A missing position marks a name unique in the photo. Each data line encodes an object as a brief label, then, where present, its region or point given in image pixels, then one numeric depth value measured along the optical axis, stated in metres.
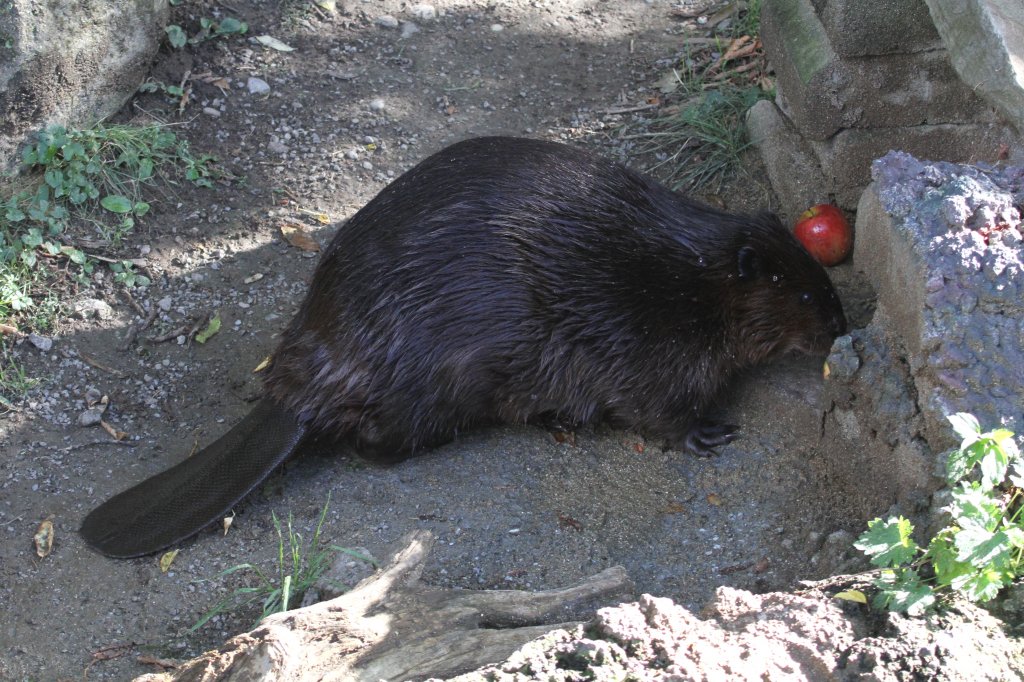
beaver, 3.11
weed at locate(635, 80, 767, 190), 4.12
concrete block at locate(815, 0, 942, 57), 3.32
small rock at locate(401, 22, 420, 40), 4.75
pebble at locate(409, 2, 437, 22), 4.84
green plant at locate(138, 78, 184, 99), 4.25
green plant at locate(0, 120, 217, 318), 3.69
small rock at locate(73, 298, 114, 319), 3.67
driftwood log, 2.21
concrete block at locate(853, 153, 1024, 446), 2.43
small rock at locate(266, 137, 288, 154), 4.26
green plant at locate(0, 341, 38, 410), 3.40
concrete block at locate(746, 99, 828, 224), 3.78
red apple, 3.53
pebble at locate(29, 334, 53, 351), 3.55
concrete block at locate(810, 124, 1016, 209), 3.24
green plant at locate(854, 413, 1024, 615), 2.03
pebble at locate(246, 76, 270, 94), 4.41
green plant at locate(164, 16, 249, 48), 4.36
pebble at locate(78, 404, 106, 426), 3.37
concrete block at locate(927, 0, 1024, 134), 2.79
